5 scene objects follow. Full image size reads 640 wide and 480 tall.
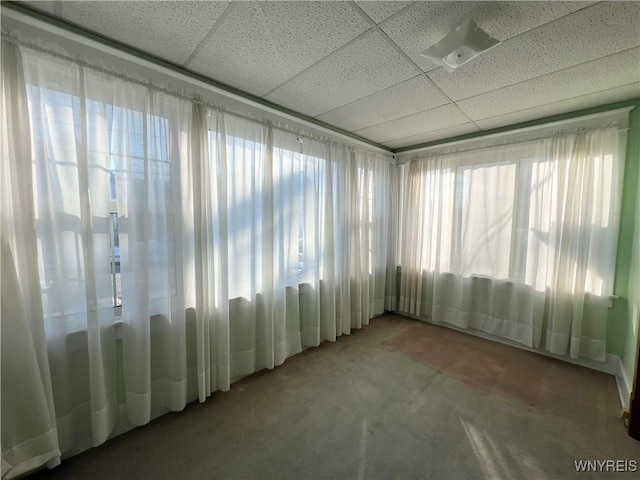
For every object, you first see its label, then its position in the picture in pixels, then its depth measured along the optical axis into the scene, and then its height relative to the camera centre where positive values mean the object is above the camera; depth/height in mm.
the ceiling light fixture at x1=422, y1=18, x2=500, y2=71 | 1311 +957
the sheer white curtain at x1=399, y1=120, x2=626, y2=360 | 2393 -184
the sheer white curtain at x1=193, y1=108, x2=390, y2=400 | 1999 -226
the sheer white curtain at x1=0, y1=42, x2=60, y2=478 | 1259 -431
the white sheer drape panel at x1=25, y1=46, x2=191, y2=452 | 1407 -124
